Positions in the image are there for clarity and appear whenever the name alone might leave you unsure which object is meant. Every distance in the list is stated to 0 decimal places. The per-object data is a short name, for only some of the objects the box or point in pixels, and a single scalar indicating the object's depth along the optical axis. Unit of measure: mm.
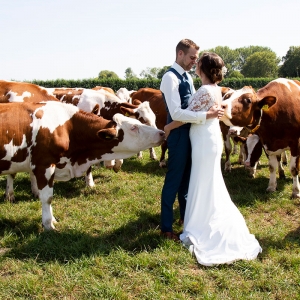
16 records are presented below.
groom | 4254
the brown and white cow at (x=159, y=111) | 9203
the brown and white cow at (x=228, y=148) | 8609
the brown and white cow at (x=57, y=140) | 4891
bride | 4242
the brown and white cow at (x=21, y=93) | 7606
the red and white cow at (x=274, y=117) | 5805
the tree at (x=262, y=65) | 100500
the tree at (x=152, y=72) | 118350
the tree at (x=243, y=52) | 126375
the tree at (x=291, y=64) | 86625
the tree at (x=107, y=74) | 116562
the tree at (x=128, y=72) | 130300
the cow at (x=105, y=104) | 8008
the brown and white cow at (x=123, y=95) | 12428
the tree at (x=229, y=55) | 124938
